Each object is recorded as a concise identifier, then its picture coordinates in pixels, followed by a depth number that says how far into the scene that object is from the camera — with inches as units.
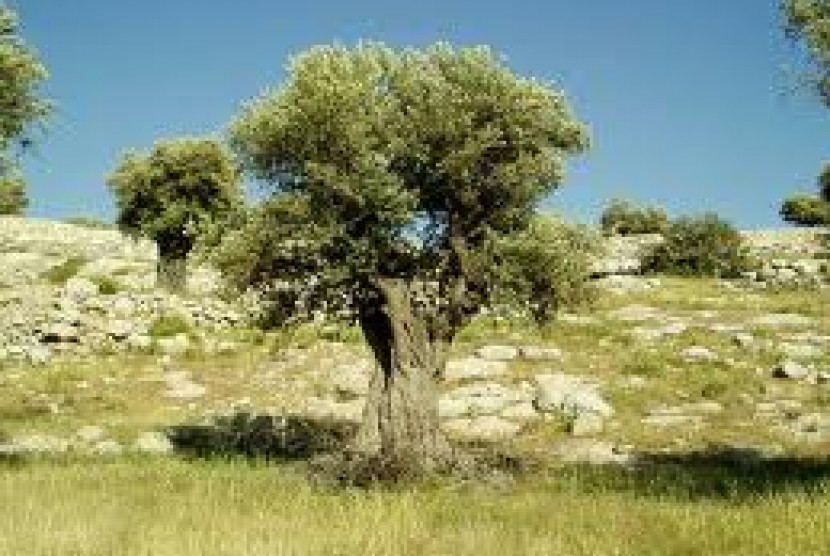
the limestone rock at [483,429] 1363.2
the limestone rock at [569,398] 1428.4
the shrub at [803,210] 4188.0
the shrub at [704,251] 2657.5
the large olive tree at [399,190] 1052.5
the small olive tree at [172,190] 2278.5
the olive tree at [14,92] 1035.9
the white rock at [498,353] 1679.4
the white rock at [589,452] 1222.3
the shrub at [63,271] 2536.9
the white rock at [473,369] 1598.2
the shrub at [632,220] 4136.3
